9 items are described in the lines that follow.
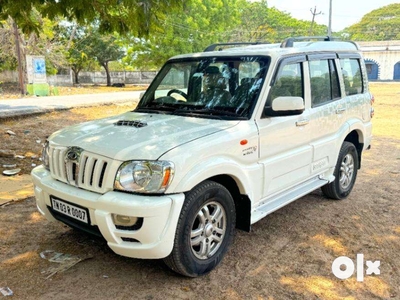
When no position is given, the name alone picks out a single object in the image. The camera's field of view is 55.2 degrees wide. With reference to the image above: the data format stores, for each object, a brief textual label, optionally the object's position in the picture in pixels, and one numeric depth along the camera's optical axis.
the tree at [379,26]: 66.38
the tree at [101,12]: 5.23
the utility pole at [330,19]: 37.41
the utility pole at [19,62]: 22.90
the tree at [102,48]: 38.53
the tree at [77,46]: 36.35
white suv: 2.82
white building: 44.28
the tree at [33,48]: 24.55
